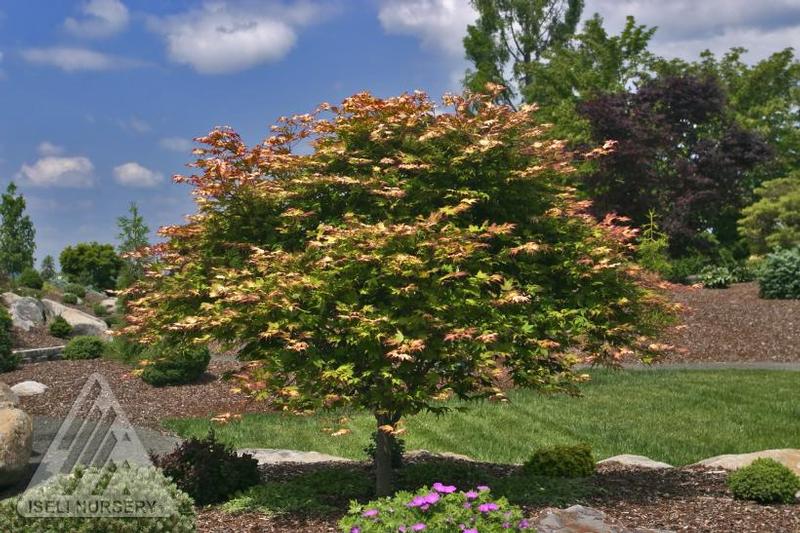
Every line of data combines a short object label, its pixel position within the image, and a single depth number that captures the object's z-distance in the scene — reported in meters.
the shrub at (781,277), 28.02
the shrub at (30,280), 41.47
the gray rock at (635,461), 11.68
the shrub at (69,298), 39.06
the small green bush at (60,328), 27.84
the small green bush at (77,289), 42.45
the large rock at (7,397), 12.04
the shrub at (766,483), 9.01
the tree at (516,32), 51.34
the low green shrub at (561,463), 10.23
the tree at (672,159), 34.47
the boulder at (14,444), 10.39
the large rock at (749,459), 10.66
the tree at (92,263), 50.59
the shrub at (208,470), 9.24
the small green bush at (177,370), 19.30
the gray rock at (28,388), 18.33
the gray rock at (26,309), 29.27
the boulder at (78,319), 29.62
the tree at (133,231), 30.02
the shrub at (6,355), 21.61
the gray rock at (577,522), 6.35
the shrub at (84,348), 23.25
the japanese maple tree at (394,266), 7.49
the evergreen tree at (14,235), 46.84
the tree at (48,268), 52.54
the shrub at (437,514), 5.77
